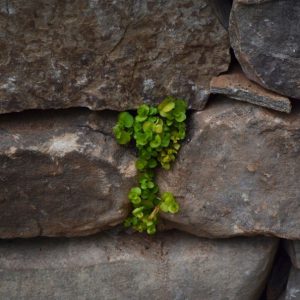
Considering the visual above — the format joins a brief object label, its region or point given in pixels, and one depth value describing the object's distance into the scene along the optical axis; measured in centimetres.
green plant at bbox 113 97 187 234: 157
